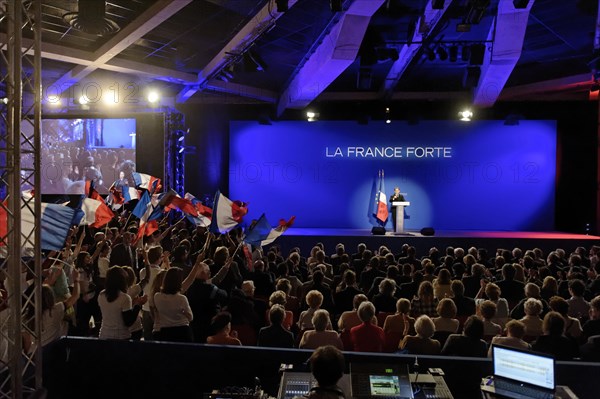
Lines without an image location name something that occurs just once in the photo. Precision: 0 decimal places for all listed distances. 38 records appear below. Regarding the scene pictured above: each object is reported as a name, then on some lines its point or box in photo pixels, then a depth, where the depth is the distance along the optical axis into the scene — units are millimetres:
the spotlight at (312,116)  16625
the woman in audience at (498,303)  5625
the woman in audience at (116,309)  4676
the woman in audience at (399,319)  5160
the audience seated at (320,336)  4547
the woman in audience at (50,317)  4504
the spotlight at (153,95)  13962
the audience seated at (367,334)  4754
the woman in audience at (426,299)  5996
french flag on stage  16703
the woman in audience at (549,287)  6285
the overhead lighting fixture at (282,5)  8227
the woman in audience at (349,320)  5266
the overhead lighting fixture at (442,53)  11953
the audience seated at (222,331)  4438
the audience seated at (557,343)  4457
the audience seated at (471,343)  4359
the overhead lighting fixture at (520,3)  8377
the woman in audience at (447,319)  5027
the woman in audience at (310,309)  5355
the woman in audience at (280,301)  5395
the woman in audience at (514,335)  4402
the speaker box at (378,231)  14237
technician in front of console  2791
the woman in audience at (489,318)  4977
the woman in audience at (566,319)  4996
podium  15055
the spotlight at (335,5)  8195
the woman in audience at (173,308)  4730
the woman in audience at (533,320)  5113
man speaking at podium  15749
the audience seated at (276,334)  4648
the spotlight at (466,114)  16109
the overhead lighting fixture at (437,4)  8445
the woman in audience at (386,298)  5973
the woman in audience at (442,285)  6590
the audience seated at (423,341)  4520
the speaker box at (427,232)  14202
